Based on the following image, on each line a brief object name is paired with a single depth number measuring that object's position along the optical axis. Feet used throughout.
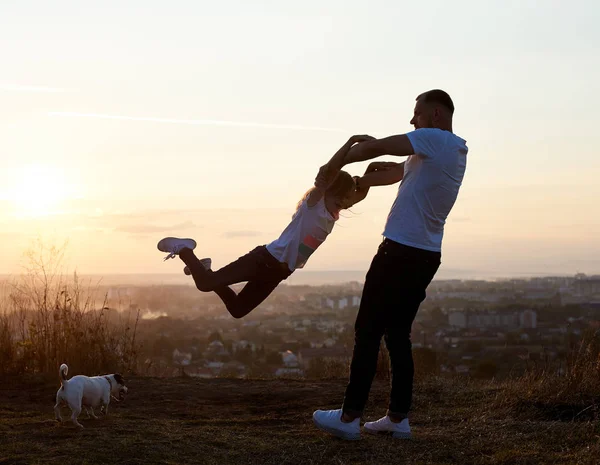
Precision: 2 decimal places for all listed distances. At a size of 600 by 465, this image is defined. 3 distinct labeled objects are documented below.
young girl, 18.12
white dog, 18.38
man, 15.35
